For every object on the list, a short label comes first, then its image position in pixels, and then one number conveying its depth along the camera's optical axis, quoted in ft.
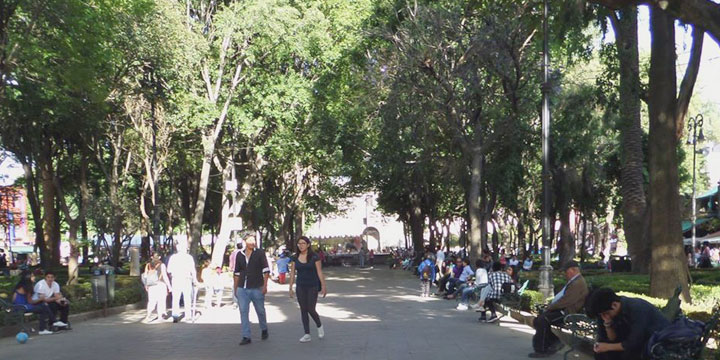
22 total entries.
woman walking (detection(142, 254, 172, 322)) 58.75
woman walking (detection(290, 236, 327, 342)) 41.06
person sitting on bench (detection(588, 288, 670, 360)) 23.44
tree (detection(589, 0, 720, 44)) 28.70
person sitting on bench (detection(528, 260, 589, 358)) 36.70
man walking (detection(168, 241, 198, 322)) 54.54
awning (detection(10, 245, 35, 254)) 248.28
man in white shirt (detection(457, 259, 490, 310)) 62.95
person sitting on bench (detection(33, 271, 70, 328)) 51.72
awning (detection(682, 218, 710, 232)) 154.43
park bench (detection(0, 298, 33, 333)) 50.01
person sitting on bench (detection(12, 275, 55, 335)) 50.93
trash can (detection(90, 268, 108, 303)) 64.44
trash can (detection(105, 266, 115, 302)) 66.41
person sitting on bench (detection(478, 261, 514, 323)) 52.49
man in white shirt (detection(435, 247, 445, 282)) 103.91
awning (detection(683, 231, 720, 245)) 135.09
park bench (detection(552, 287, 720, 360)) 23.13
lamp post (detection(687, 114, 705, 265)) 117.17
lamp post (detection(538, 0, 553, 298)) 59.72
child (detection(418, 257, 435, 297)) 83.01
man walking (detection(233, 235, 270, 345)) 41.47
